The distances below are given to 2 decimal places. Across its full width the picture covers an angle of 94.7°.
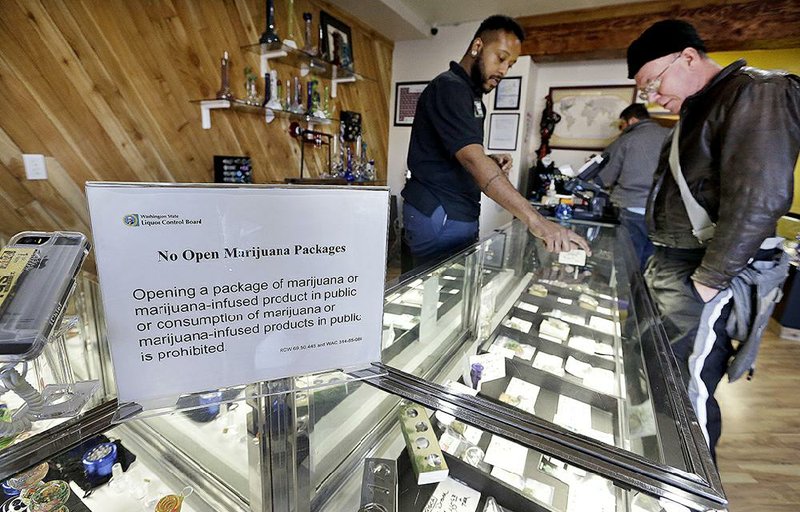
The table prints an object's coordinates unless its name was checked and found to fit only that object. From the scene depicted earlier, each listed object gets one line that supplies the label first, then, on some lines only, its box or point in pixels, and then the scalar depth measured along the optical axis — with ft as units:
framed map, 12.14
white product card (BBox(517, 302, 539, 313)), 4.66
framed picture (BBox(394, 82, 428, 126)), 13.56
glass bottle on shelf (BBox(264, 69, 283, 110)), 8.80
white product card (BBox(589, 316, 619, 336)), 4.00
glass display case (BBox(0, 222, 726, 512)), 1.39
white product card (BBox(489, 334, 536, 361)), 3.69
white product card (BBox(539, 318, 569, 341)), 4.06
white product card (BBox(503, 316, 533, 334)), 4.18
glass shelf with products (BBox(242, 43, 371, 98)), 8.67
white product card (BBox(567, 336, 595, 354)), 3.76
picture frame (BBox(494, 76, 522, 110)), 12.10
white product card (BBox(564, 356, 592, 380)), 3.34
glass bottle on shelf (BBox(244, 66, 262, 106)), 8.54
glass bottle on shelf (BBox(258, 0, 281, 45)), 8.20
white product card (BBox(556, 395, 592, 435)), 2.66
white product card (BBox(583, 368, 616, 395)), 3.03
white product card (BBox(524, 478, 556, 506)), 1.87
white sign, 1.14
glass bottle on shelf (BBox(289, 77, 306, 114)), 9.59
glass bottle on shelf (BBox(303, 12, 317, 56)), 9.16
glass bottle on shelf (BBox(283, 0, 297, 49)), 8.54
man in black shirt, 4.49
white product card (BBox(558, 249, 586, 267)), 5.78
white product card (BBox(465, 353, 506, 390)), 3.29
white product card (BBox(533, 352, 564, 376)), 3.43
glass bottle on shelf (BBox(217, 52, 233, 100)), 7.84
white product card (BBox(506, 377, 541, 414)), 2.88
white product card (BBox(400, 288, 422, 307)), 3.16
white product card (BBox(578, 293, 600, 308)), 4.72
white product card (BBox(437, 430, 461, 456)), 2.02
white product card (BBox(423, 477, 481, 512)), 1.93
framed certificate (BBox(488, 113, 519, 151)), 12.39
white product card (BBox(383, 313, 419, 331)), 2.76
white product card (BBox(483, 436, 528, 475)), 1.83
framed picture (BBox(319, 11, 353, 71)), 10.07
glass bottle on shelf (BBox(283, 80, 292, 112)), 9.34
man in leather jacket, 3.23
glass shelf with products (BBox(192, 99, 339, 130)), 7.79
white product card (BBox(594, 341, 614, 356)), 3.59
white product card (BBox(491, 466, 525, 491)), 1.95
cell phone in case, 1.14
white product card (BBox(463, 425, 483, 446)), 1.96
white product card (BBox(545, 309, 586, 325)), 4.36
